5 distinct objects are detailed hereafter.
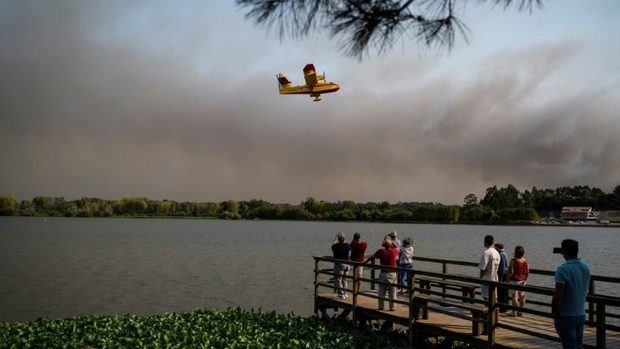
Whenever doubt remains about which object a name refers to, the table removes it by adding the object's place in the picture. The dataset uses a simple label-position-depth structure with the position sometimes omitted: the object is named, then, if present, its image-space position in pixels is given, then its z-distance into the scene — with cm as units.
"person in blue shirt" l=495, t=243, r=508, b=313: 1205
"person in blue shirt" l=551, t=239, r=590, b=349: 714
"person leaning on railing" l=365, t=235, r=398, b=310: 1241
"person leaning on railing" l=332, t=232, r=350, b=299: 1427
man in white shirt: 1109
